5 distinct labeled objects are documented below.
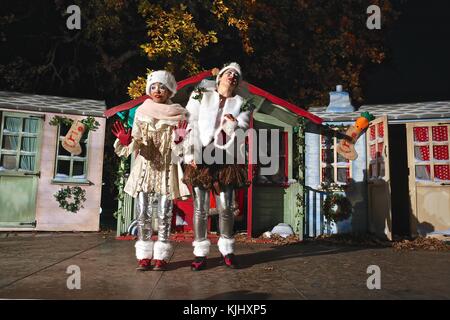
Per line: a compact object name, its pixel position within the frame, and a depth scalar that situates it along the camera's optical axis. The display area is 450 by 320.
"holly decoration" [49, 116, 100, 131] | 7.31
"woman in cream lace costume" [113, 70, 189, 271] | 3.62
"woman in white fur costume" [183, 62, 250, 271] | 3.70
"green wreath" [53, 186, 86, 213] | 7.18
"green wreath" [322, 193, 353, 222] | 7.07
